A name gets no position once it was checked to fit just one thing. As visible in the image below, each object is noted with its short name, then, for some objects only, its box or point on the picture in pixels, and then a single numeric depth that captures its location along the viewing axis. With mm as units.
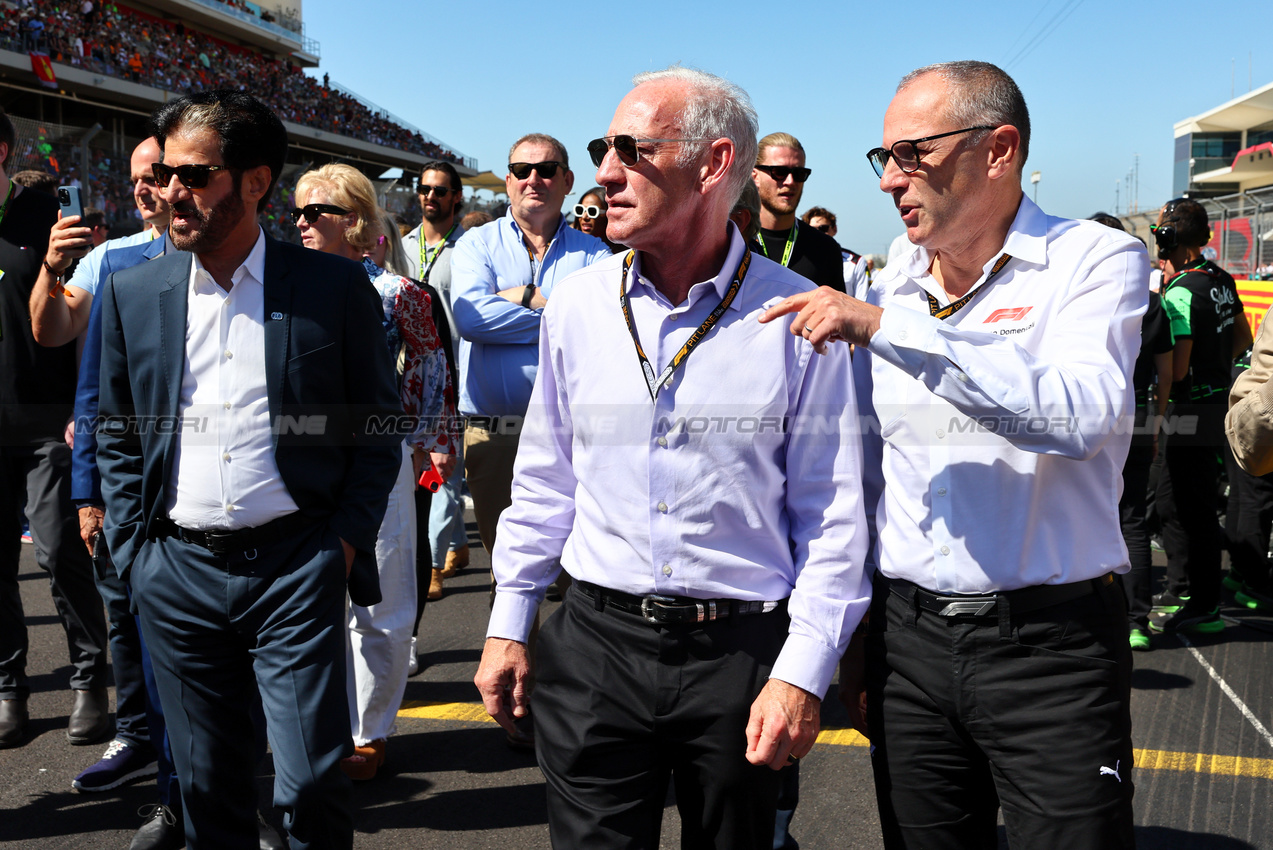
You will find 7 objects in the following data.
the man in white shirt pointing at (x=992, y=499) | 1797
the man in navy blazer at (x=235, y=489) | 2637
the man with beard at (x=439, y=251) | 6633
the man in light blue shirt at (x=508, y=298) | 4363
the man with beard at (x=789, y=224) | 4145
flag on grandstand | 26281
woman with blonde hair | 3922
